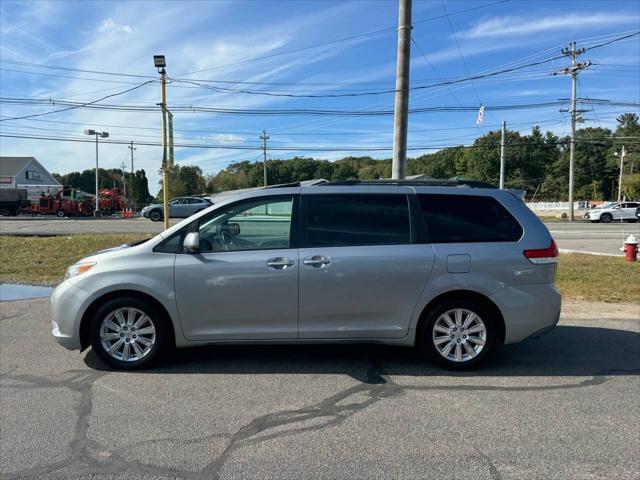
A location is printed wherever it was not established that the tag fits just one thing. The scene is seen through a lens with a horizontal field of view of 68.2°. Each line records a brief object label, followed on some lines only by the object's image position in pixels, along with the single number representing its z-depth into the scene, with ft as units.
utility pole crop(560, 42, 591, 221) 136.36
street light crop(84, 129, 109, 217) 143.26
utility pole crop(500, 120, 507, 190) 141.69
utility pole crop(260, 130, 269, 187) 229.86
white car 131.23
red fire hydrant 39.79
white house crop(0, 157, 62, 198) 198.08
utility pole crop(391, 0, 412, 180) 30.83
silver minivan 14.84
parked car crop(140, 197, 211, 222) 99.25
